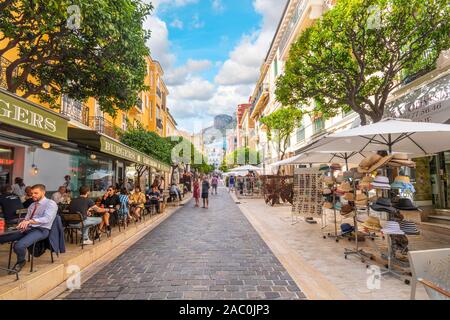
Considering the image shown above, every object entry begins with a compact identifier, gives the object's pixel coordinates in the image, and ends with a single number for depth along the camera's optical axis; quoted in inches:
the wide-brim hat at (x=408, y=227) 197.9
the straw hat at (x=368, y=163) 221.5
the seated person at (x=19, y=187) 411.2
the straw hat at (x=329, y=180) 326.6
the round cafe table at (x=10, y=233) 163.2
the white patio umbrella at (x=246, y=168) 975.1
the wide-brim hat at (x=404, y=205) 203.5
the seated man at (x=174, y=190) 756.6
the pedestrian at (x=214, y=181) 1188.4
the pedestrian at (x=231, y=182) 1423.0
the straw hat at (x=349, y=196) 264.1
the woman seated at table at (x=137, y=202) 424.2
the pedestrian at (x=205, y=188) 670.5
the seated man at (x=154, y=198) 528.6
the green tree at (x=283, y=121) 932.0
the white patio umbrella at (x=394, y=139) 188.1
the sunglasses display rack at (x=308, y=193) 382.9
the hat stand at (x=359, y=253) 230.0
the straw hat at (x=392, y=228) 194.2
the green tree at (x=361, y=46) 329.1
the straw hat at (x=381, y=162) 206.1
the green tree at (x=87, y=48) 259.0
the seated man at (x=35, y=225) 173.0
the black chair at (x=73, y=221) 245.9
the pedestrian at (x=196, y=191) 732.0
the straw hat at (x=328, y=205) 330.3
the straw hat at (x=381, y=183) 204.2
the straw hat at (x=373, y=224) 216.5
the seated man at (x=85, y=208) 258.9
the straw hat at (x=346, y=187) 270.7
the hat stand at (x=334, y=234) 311.3
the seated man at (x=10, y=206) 276.4
